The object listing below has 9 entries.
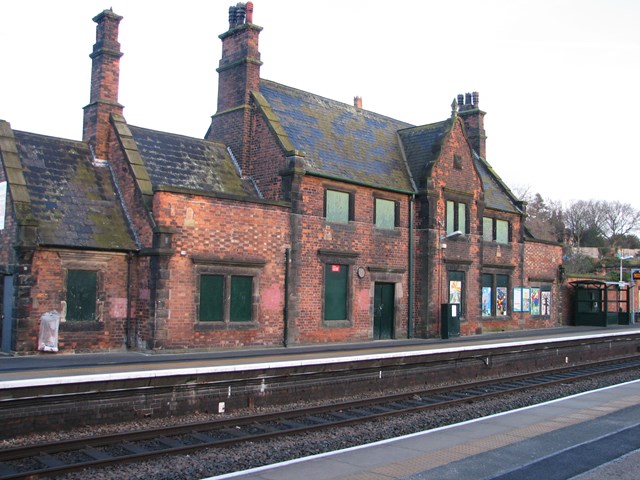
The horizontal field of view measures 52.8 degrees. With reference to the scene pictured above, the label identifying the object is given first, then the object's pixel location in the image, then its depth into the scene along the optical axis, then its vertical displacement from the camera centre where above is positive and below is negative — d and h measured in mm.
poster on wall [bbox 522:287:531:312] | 31469 -204
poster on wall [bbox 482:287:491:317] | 29008 -337
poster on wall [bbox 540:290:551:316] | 33219 -352
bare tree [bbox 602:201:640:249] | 93750 +11263
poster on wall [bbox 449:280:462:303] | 26422 +101
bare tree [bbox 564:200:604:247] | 91188 +11374
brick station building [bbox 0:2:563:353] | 17984 +2086
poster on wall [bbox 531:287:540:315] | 32469 -302
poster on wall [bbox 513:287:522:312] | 30906 -209
